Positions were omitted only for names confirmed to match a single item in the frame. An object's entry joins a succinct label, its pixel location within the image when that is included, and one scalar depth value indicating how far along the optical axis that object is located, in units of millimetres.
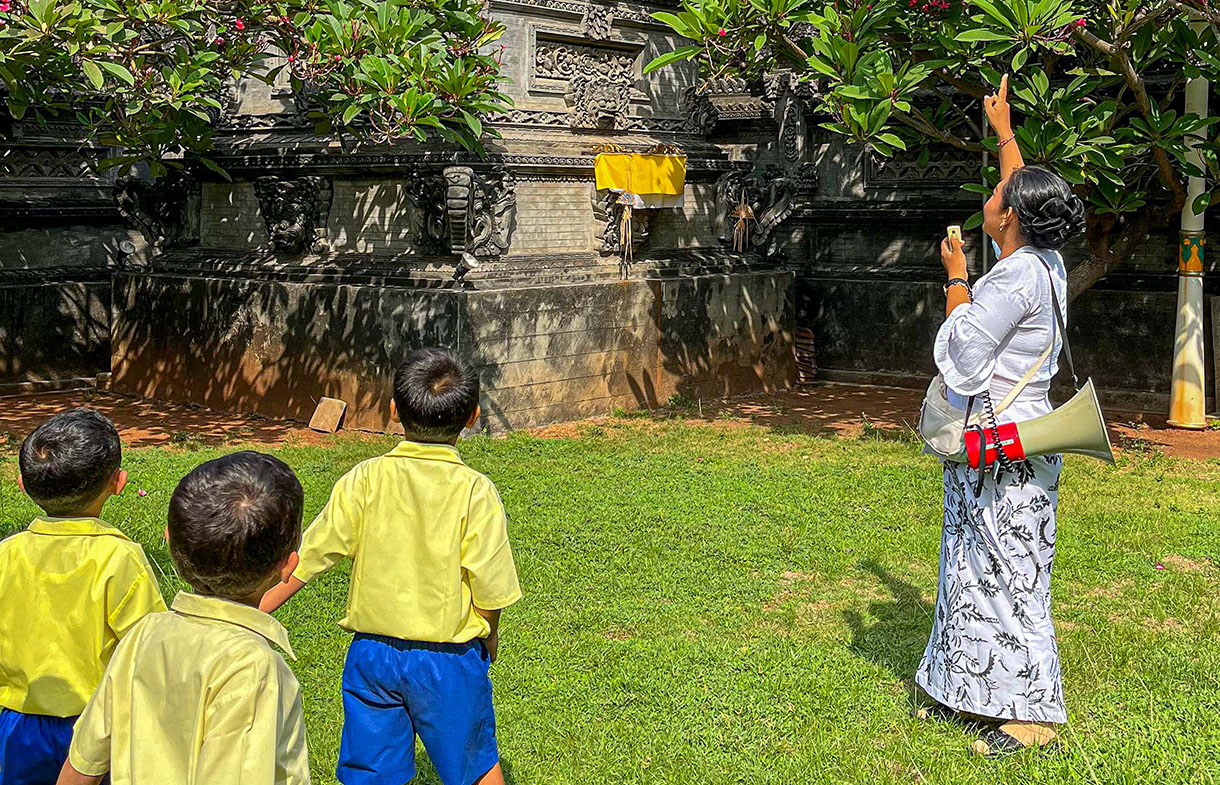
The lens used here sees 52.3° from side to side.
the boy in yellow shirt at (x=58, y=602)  2840
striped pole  10055
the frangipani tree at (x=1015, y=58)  7949
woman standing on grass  4000
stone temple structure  9836
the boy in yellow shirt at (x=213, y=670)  2227
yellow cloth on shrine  10602
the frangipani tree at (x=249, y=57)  7633
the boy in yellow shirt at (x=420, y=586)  3188
